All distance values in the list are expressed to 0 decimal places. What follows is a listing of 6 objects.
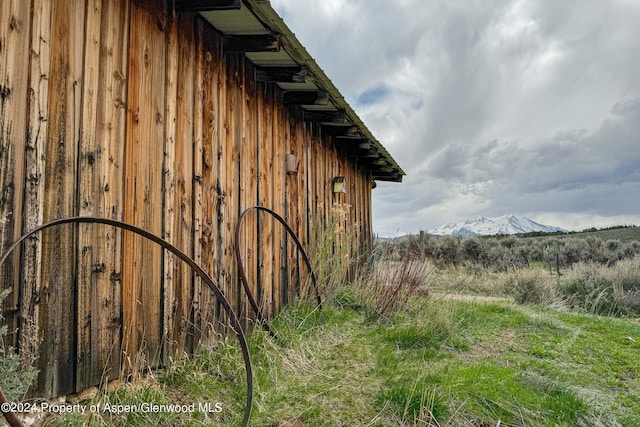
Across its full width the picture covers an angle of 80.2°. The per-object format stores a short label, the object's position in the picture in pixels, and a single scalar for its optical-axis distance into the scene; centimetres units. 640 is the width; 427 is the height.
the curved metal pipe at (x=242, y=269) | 279
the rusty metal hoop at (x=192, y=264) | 145
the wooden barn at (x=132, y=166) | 154
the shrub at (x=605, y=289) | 607
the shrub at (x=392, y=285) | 410
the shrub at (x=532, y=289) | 645
